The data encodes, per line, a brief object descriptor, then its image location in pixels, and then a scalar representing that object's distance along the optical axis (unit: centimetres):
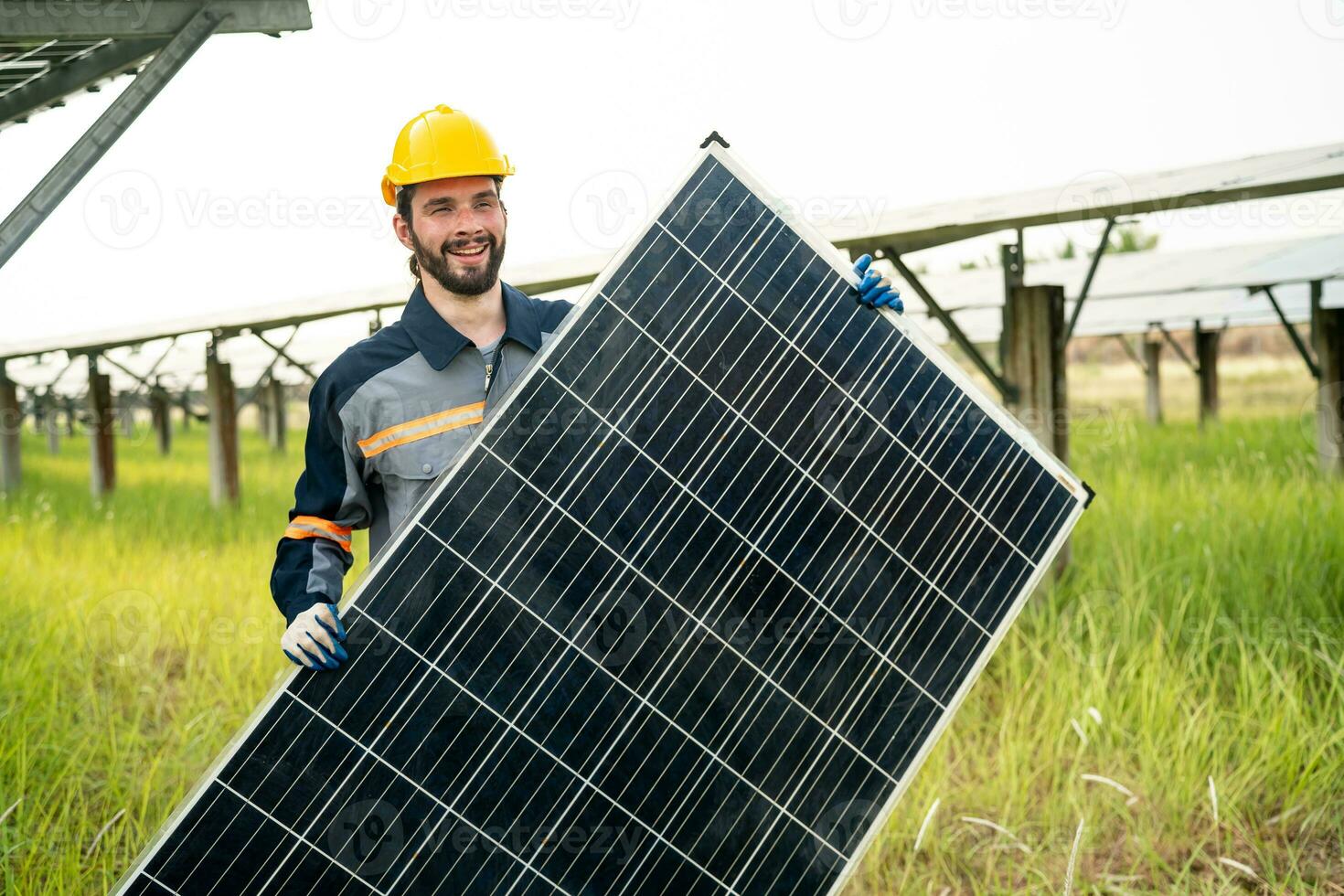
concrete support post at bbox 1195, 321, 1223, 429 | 2136
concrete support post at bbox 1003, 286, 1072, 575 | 785
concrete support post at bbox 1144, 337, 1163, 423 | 2334
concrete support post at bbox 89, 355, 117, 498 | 1723
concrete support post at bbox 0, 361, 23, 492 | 1923
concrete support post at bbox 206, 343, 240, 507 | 1488
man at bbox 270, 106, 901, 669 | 375
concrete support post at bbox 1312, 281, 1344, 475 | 1358
